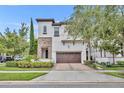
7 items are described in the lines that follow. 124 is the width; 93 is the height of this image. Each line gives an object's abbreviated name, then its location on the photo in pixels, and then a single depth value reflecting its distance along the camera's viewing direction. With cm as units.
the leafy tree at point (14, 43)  946
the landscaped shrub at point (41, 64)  778
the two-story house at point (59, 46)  947
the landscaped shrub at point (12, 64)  804
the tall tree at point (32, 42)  847
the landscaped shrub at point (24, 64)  781
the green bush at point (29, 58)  811
